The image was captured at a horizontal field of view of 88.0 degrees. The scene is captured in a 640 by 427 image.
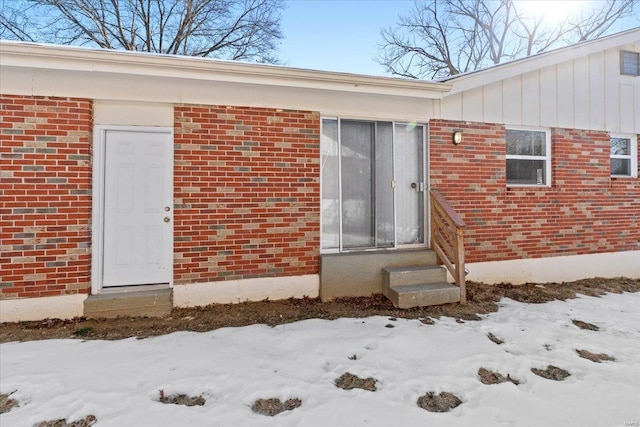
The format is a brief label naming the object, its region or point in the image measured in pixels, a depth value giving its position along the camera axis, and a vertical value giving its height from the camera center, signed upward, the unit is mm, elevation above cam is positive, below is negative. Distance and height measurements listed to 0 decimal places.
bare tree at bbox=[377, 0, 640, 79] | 15125 +8654
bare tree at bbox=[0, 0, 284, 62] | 11422 +7508
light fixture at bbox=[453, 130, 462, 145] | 4965 +1276
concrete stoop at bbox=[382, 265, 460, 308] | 4109 -831
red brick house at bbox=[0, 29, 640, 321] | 3662 +652
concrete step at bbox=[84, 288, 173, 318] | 3705 -925
